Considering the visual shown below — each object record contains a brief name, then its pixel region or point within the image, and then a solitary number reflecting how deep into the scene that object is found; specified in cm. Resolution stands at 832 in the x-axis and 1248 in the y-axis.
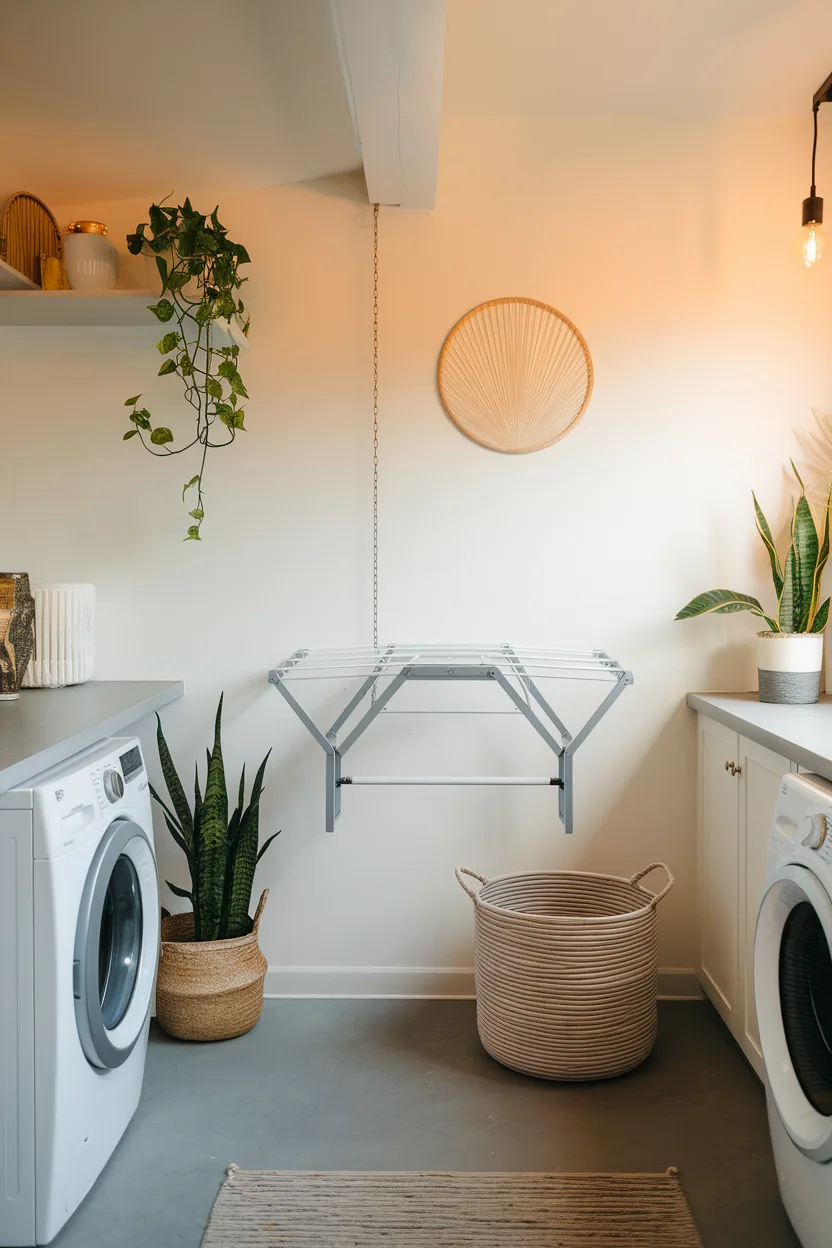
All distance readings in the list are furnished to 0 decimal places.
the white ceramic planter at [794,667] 246
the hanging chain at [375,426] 270
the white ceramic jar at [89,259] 246
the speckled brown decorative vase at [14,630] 232
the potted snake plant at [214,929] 244
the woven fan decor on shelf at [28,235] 250
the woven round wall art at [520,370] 269
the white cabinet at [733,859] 216
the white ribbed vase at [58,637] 252
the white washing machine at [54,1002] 164
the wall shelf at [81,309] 239
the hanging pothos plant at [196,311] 234
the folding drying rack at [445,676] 226
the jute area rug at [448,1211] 173
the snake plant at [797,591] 253
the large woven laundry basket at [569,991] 225
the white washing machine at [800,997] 148
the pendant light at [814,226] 240
